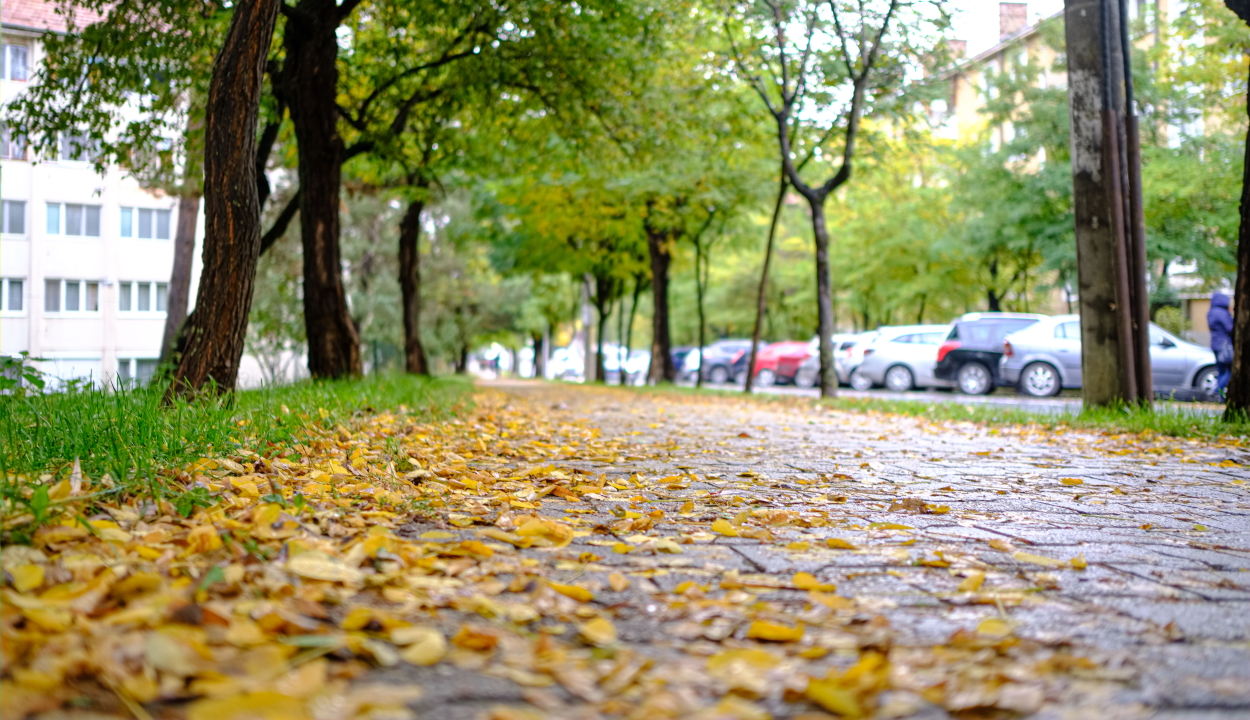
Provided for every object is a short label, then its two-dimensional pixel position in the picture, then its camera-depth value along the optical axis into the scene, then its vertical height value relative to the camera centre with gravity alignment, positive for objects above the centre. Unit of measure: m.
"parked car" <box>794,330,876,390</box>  25.86 +0.82
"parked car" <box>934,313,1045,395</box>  21.52 +0.86
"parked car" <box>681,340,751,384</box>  36.34 +1.22
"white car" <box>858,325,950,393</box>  24.23 +0.79
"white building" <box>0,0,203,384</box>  33.56 +4.65
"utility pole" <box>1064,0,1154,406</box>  9.87 +1.71
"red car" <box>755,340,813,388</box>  31.09 +0.91
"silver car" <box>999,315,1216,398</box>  17.67 +0.63
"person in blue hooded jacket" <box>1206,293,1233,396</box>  14.31 +0.80
